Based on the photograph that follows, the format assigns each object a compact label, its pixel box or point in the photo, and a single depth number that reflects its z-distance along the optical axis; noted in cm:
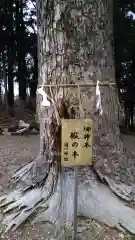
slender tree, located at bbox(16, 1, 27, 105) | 587
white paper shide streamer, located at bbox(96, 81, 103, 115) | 156
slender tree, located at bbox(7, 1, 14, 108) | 576
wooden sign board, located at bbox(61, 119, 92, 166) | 135
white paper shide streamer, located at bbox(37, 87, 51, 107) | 158
